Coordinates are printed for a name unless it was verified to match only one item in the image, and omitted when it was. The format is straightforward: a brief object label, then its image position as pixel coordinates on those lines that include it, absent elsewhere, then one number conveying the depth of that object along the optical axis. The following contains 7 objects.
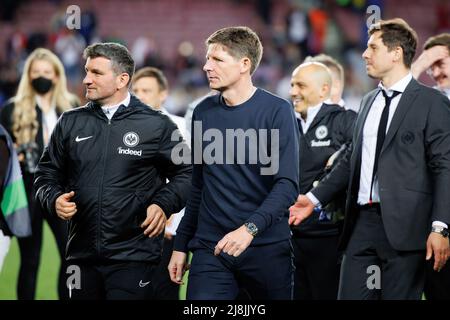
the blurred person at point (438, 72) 11.73
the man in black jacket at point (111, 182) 9.10
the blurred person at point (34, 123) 13.52
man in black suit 9.18
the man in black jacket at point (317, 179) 12.06
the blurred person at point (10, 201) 9.81
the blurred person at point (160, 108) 12.34
